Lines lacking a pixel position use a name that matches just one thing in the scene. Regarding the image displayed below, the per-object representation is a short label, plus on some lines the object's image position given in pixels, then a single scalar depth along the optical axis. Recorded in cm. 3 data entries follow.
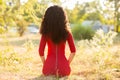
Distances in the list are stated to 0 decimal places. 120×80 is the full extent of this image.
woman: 607
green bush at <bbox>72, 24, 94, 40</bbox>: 1933
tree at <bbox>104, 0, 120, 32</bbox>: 2116
